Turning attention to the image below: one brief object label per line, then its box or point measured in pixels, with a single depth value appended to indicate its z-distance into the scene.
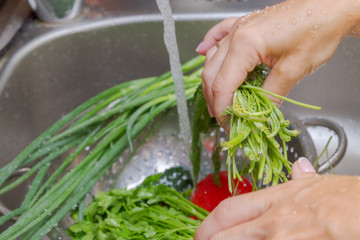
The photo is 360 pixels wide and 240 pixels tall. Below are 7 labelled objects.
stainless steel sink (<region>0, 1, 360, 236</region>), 0.97
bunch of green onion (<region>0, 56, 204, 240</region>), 0.75
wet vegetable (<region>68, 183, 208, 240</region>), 0.71
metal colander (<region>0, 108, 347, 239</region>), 0.87
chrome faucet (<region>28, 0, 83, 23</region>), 1.00
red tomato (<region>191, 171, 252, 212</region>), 0.79
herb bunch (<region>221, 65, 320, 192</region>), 0.52
